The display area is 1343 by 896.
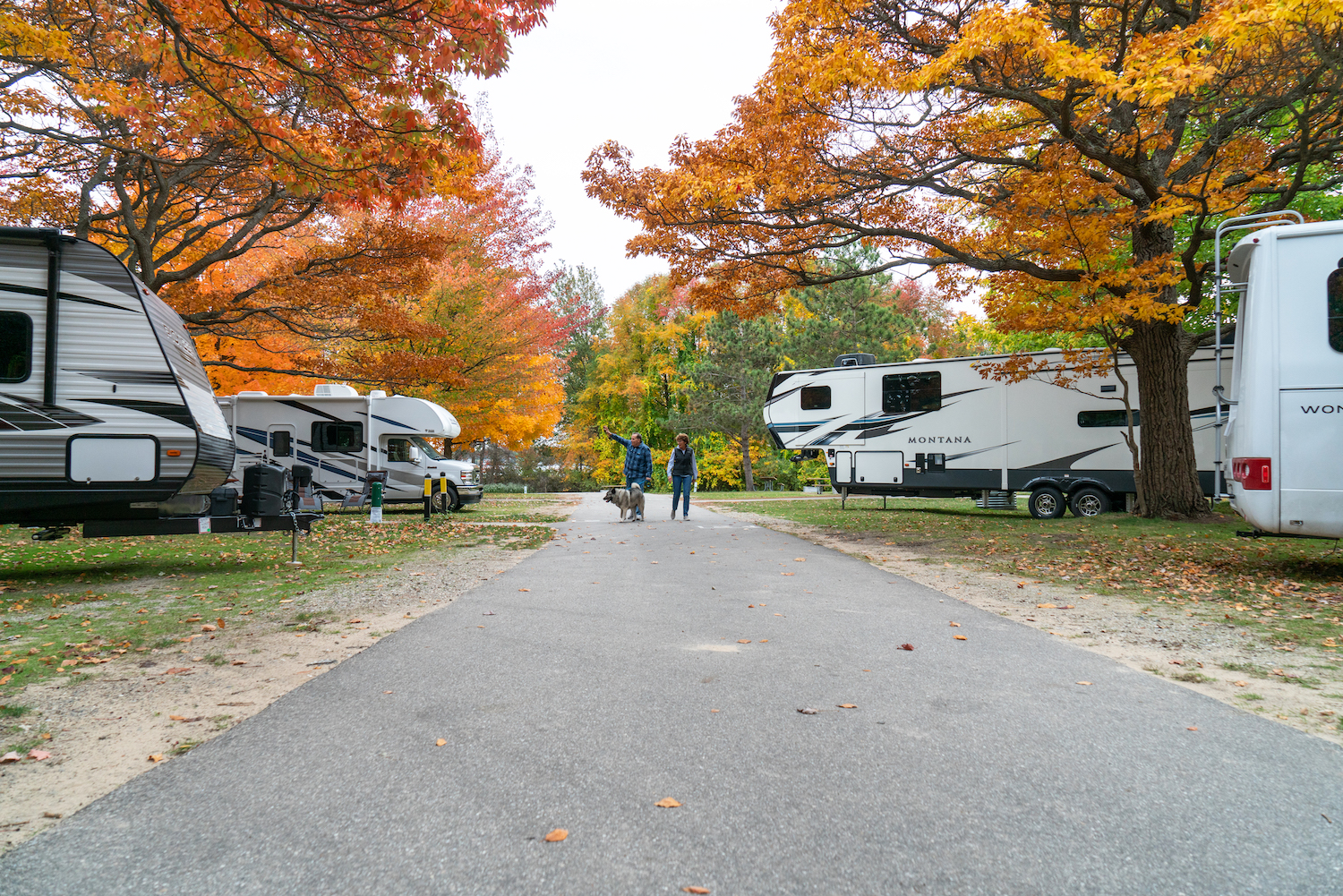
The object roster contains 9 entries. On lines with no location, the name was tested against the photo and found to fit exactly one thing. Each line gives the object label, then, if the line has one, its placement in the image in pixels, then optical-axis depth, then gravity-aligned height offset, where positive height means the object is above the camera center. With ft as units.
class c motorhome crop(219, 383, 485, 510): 60.39 +2.62
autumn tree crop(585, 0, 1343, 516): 32.35 +15.77
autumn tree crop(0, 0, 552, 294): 23.17 +14.07
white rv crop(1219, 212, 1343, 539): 23.84 +2.99
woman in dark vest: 55.83 +0.35
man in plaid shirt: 54.65 +0.63
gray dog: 53.98 -1.98
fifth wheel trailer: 52.03 +3.38
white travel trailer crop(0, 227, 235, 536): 23.30 +2.07
